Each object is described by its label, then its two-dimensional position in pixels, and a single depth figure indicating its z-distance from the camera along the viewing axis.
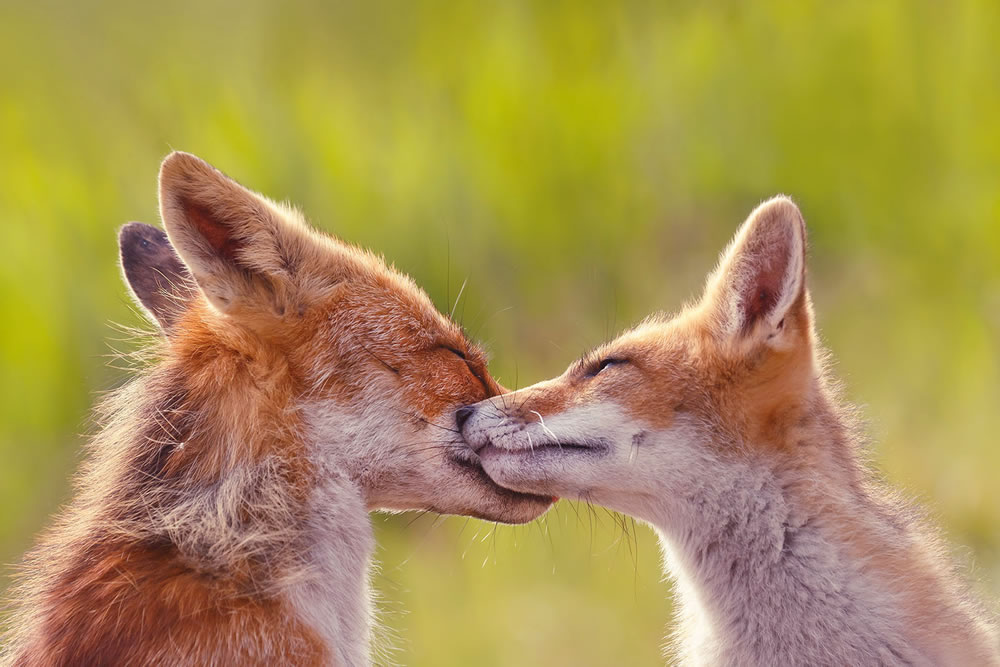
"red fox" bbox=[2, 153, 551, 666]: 5.27
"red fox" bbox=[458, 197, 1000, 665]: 5.97
